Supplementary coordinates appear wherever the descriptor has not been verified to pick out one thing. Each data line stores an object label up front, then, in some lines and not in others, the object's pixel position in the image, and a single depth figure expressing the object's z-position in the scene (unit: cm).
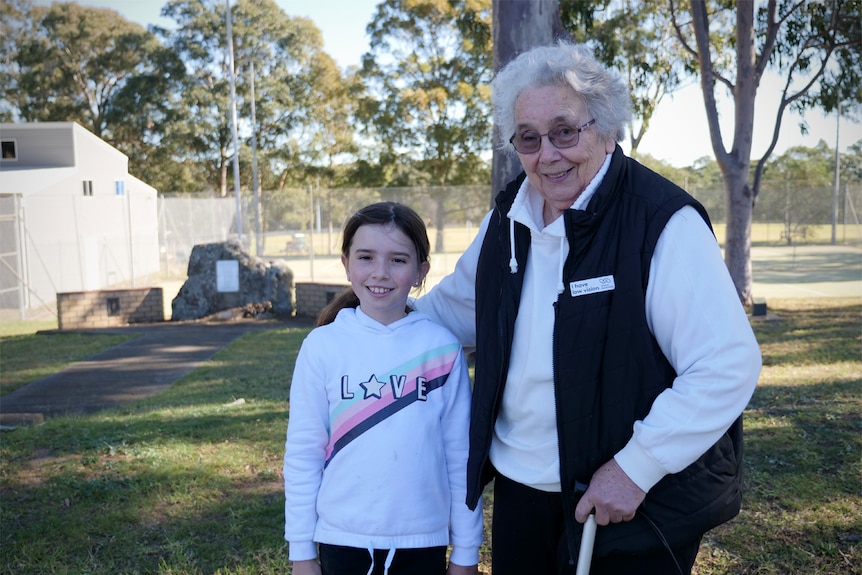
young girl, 216
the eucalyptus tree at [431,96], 3058
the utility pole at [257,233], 2287
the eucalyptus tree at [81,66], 3962
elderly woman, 178
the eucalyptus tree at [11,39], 3994
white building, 1559
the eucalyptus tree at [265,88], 3919
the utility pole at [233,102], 2881
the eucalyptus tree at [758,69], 1241
